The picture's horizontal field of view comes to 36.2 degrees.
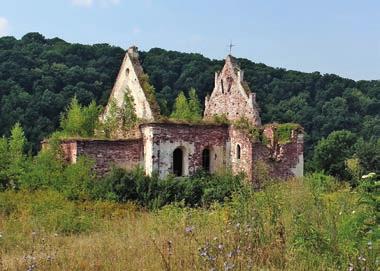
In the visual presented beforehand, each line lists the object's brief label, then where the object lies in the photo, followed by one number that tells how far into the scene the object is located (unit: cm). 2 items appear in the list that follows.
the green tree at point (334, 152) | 4588
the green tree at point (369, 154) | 5022
